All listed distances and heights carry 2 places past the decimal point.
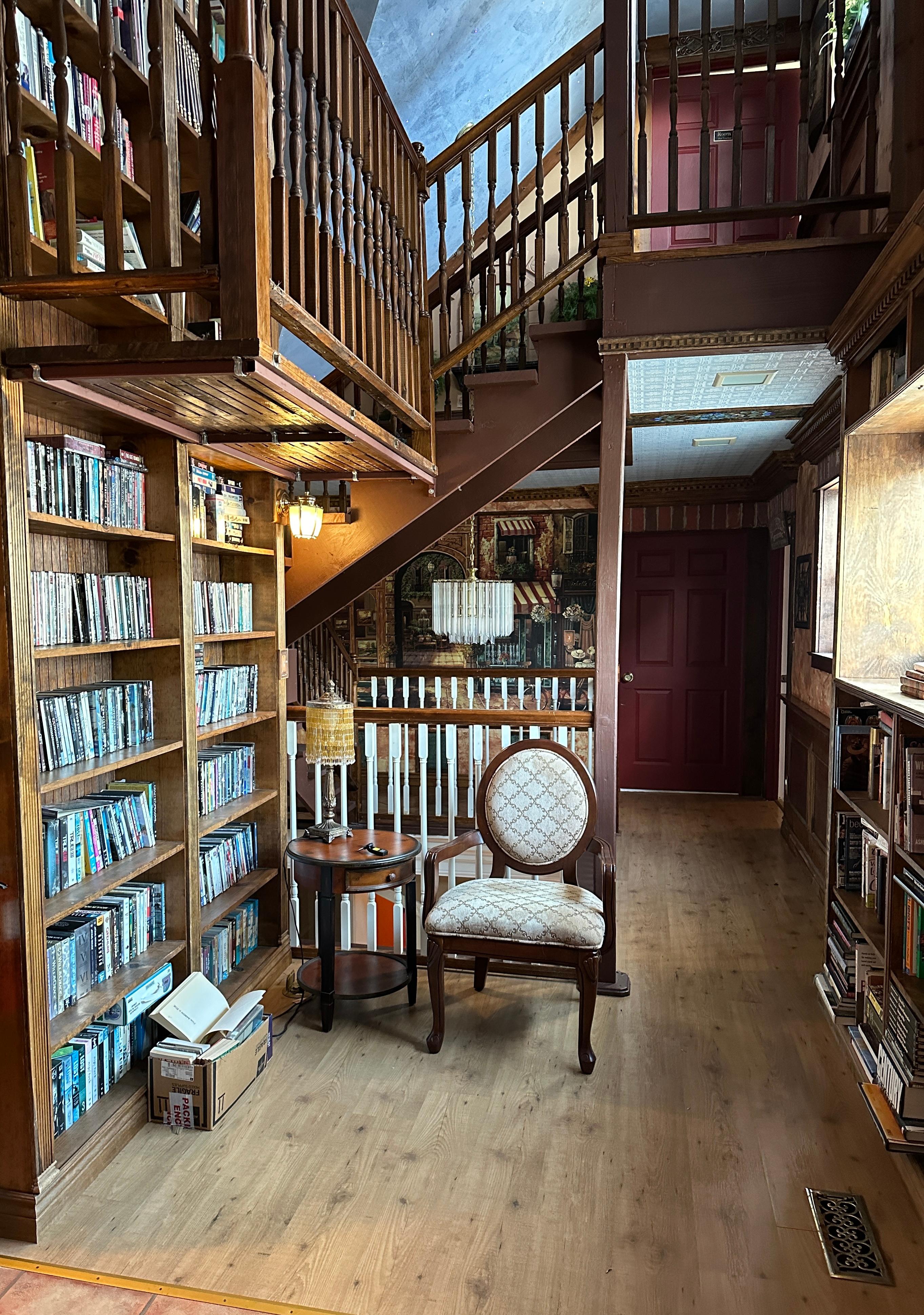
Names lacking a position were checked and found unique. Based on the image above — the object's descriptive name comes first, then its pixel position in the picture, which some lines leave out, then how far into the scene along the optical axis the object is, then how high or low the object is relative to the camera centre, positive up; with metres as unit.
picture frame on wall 5.45 +0.06
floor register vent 2.03 -1.59
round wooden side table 3.10 -1.03
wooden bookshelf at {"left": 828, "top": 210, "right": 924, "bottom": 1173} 2.91 +0.24
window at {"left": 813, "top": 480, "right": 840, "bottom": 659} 5.04 +0.19
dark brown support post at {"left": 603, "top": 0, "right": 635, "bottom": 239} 3.09 +1.84
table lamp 3.35 -0.52
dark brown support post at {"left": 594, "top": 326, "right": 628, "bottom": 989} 3.41 +0.02
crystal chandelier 5.55 -0.02
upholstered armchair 2.89 -1.06
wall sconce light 3.48 +0.38
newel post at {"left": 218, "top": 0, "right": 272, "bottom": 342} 1.64 +0.84
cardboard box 2.57 -1.48
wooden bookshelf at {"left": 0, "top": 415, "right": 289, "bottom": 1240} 2.07 -0.46
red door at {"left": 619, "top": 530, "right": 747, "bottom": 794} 7.07 -0.48
